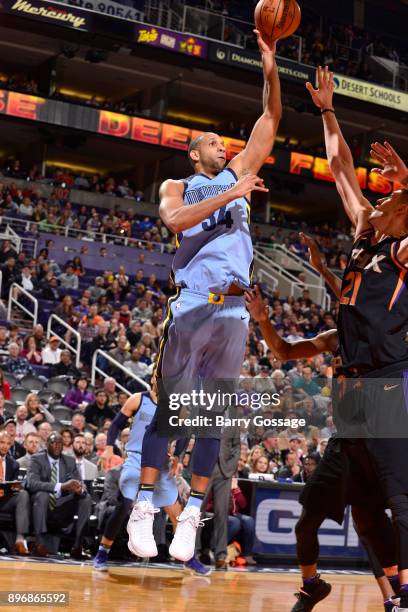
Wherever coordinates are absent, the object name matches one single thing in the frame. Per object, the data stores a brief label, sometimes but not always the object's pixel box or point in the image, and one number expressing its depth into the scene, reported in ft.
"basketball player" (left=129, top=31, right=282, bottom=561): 17.03
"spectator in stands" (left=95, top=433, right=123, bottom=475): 36.91
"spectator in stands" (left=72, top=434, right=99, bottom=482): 37.35
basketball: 18.10
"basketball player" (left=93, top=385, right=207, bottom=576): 30.66
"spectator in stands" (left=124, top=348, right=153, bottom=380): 52.75
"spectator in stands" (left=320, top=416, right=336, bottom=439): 25.14
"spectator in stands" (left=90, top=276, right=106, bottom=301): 66.54
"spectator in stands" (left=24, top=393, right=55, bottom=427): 41.06
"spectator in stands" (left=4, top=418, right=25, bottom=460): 36.27
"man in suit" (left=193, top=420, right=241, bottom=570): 35.58
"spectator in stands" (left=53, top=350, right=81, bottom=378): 52.08
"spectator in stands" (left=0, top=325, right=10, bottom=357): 51.47
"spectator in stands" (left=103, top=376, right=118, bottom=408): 48.78
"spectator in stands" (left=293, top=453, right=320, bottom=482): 38.34
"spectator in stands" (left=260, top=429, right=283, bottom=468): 41.83
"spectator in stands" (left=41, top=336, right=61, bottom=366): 52.85
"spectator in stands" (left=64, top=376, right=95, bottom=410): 48.01
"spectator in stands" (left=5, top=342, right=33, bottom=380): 50.01
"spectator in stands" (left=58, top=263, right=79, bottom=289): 67.51
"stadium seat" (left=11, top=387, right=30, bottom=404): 46.62
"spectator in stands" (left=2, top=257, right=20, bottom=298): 62.05
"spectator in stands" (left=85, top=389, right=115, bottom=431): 45.42
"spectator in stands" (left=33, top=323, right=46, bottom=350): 53.83
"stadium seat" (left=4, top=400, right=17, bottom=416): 43.68
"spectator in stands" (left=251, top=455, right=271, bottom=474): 41.19
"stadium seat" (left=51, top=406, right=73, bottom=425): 45.60
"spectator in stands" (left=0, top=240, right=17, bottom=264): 63.98
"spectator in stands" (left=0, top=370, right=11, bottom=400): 43.99
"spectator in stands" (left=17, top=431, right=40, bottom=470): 36.68
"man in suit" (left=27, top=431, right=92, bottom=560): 33.94
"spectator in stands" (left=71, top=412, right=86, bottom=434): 41.29
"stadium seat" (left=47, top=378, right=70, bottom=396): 49.47
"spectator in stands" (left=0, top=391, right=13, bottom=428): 38.76
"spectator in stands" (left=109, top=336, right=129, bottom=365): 53.88
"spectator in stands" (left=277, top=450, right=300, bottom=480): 41.21
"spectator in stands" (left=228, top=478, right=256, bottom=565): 38.14
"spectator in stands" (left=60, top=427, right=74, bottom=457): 37.58
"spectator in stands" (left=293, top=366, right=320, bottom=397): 32.12
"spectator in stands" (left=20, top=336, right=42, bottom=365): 52.19
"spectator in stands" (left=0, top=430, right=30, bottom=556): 33.53
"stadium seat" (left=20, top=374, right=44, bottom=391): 48.65
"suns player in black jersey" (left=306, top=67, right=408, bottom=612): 15.70
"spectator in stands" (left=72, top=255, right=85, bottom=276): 70.23
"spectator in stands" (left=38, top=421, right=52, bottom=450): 37.99
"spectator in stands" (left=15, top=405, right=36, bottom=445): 40.40
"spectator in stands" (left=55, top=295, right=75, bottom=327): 59.06
